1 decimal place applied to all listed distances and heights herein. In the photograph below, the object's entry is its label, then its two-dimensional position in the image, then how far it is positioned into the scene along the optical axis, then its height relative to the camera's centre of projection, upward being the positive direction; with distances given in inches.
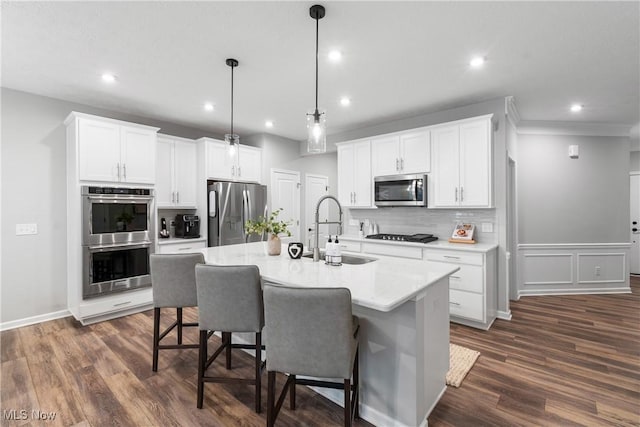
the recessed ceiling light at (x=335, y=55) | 99.8 +54.1
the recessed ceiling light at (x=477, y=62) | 104.3 +54.2
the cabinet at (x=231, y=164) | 182.4 +32.1
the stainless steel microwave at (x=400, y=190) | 155.1 +12.4
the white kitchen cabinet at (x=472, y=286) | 128.4 -33.0
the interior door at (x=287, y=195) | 215.8 +13.3
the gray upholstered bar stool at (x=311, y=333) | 57.0 -23.9
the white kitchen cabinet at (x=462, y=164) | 136.6 +23.1
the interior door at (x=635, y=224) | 235.3 -9.8
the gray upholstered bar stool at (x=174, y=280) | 91.7 -20.8
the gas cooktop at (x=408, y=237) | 152.3 -13.4
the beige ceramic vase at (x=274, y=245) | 104.6 -11.3
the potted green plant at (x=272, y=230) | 102.6 -5.8
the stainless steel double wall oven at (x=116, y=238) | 135.9 -11.8
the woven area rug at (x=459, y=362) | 91.6 -51.3
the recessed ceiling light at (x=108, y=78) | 117.6 +55.0
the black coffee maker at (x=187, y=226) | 177.5 -7.6
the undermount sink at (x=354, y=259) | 95.0 -15.2
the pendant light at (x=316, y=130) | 84.9 +24.3
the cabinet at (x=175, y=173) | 170.4 +24.3
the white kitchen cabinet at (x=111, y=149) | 135.0 +31.4
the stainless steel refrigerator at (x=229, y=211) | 175.9 +1.4
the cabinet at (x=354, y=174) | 178.2 +24.2
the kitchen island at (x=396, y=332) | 65.4 -28.4
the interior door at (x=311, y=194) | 239.6 +16.2
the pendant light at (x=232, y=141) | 112.1 +27.6
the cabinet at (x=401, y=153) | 155.7 +32.7
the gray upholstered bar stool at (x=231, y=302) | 73.0 -22.2
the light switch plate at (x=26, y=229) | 134.2 -6.9
